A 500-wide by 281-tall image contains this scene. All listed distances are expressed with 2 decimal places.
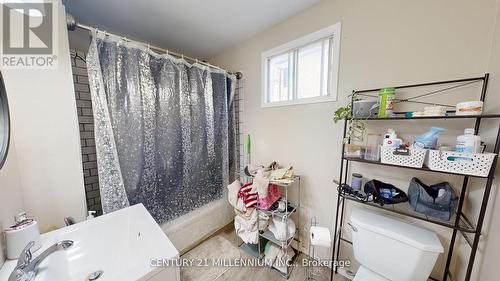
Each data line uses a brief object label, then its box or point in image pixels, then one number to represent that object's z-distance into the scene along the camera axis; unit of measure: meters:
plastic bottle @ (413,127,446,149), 0.86
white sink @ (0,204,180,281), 0.68
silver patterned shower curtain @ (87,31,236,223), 1.19
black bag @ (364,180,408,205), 0.99
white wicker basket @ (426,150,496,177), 0.71
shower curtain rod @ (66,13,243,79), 1.03
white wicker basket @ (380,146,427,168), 0.86
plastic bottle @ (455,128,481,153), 0.75
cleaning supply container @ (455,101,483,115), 0.75
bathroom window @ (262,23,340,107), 1.32
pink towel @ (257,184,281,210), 1.43
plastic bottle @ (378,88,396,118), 0.97
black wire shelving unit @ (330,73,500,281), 0.74
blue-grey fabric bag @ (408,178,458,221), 0.87
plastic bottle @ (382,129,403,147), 0.95
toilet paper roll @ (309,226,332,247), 1.17
